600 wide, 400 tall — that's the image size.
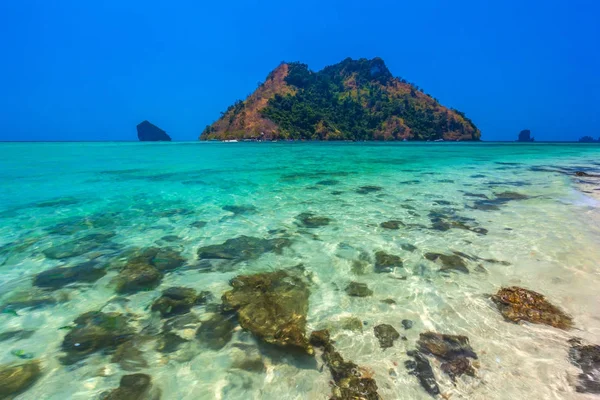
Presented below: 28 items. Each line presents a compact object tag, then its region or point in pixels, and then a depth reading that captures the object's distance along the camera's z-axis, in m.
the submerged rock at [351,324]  4.61
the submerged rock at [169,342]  4.25
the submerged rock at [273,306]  4.37
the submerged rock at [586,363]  3.42
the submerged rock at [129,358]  3.95
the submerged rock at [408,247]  7.61
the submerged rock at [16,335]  4.52
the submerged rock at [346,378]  3.42
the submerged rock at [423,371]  3.49
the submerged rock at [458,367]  3.66
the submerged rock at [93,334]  4.24
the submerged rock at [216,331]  4.38
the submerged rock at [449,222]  9.06
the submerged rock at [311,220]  9.89
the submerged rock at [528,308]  4.65
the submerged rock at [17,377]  3.54
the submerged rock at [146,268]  6.05
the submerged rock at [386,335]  4.27
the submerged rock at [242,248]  7.54
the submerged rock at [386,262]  6.65
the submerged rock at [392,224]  9.38
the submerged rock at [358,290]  5.63
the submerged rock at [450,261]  6.51
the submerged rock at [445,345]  3.98
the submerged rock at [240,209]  11.84
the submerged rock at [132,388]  3.44
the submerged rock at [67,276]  6.22
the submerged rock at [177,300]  5.20
